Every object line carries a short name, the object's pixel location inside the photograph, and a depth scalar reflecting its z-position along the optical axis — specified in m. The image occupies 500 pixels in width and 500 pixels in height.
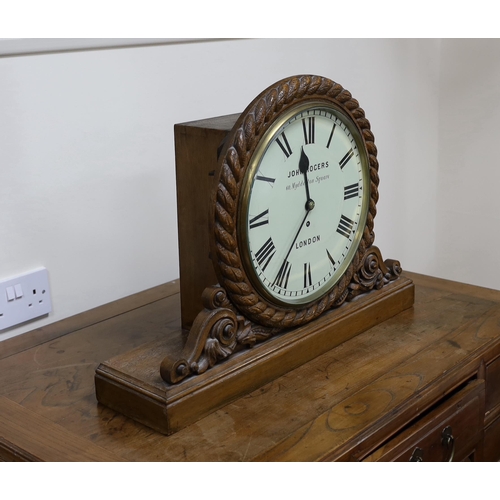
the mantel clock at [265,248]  1.04
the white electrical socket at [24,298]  1.36
